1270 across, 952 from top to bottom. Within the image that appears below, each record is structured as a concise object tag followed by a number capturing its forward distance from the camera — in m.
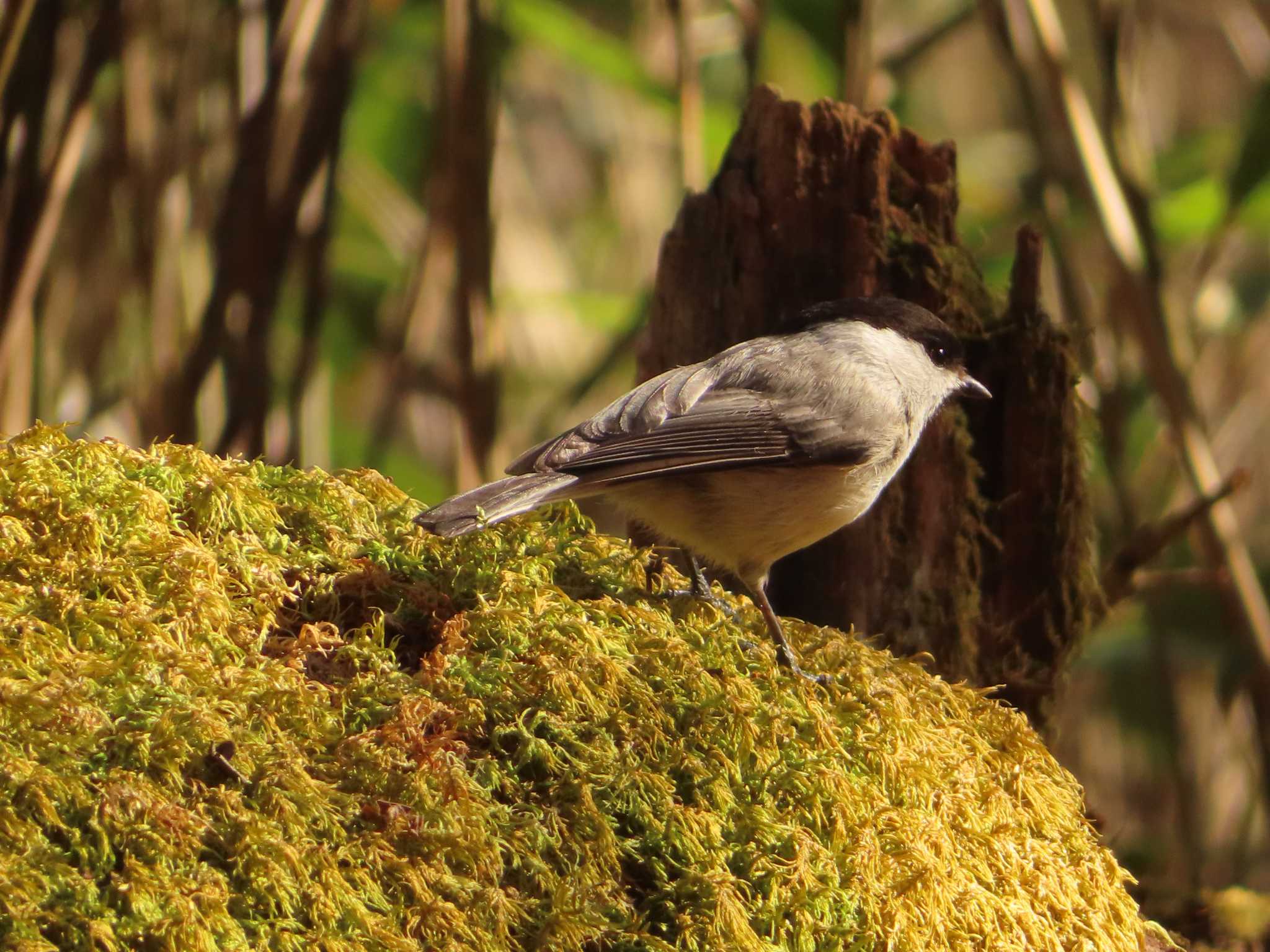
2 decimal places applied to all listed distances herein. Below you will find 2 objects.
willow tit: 4.24
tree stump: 5.28
